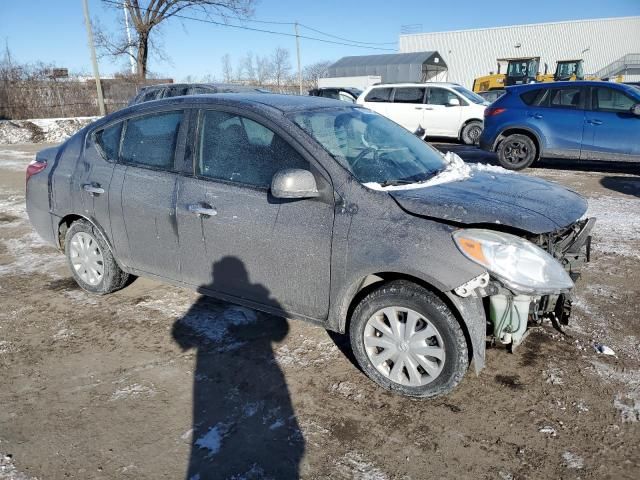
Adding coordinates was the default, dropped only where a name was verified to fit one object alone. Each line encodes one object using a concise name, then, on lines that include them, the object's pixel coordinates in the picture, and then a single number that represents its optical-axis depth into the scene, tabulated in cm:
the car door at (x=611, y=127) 853
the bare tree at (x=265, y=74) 6346
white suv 1370
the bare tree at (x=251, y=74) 6368
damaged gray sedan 266
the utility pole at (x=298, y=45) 3750
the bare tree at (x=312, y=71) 7016
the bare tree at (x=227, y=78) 5724
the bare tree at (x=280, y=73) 6240
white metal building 4336
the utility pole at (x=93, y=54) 1941
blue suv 863
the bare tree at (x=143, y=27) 2992
